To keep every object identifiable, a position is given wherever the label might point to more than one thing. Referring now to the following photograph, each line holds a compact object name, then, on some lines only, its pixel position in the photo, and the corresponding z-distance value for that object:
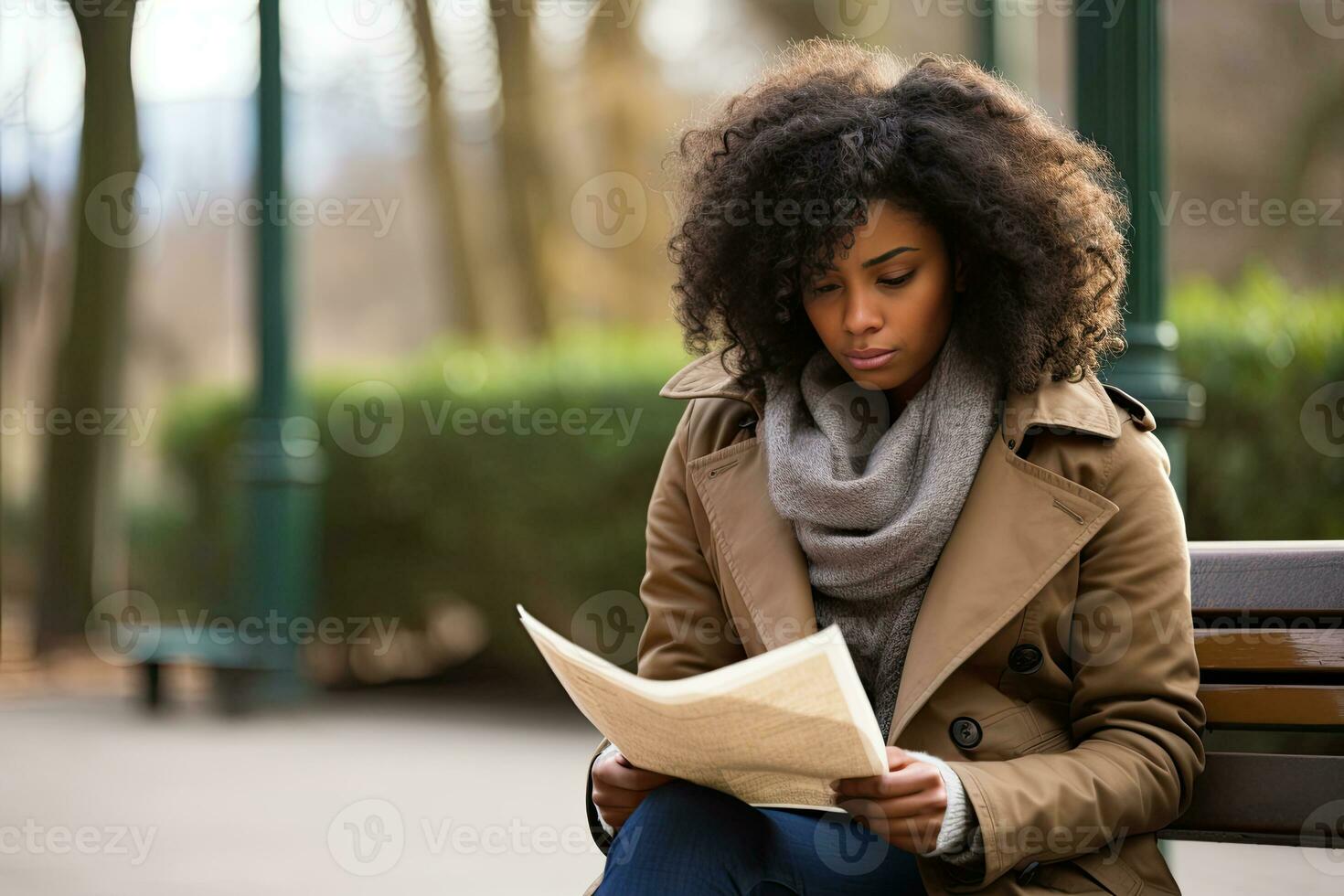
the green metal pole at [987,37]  8.84
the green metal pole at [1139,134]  6.95
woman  3.98
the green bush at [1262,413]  10.57
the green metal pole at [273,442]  14.70
